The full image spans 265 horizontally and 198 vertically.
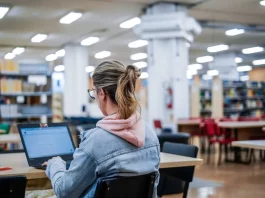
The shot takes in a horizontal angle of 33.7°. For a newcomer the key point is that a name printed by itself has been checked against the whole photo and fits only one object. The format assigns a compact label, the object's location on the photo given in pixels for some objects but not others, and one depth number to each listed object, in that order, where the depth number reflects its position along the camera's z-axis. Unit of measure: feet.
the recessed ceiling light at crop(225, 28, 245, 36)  43.07
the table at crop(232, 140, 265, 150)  12.05
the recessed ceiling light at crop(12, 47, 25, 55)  54.54
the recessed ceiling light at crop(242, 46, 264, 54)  56.85
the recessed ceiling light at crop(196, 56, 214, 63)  67.21
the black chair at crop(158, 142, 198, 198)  10.55
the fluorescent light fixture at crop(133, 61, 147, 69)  70.72
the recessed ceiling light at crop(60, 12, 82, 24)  35.40
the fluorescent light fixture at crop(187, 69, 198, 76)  83.20
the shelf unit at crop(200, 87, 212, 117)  58.18
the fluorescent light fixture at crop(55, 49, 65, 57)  55.18
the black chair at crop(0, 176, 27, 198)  6.73
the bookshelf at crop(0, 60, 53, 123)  33.91
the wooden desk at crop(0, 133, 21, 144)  15.57
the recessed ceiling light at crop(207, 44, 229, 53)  54.75
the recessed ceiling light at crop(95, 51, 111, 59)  59.82
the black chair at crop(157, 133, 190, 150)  19.89
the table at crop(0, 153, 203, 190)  7.60
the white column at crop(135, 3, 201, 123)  32.07
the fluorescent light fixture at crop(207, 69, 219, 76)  83.45
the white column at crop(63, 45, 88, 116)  49.39
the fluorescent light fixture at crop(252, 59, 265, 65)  68.20
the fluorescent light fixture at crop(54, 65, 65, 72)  75.70
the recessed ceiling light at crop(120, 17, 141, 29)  38.77
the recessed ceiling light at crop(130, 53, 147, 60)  62.12
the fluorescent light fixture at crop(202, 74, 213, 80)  90.12
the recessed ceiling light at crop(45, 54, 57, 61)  61.59
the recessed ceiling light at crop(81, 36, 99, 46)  48.08
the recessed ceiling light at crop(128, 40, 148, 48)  50.49
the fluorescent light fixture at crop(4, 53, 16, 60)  59.63
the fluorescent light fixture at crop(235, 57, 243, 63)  64.53
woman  6.28
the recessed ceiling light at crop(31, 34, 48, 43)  45.85
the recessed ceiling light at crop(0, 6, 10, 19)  32.69
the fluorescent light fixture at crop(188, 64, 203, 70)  76.89
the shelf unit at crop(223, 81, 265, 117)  55.93
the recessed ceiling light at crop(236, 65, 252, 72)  76.43
